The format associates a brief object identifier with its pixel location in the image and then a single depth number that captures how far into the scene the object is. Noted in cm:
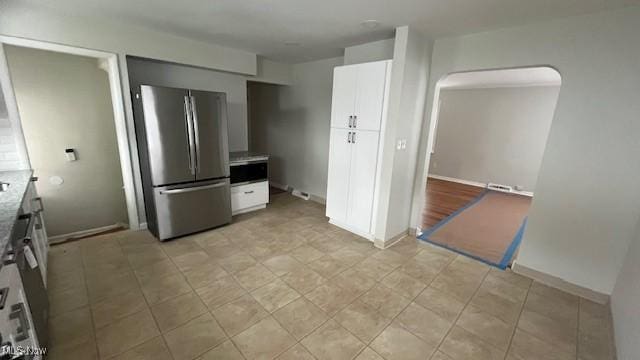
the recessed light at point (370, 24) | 252
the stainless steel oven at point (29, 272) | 135
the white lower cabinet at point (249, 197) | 382
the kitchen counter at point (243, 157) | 370
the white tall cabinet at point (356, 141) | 293
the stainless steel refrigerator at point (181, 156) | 280
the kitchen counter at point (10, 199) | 126
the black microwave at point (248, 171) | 373
